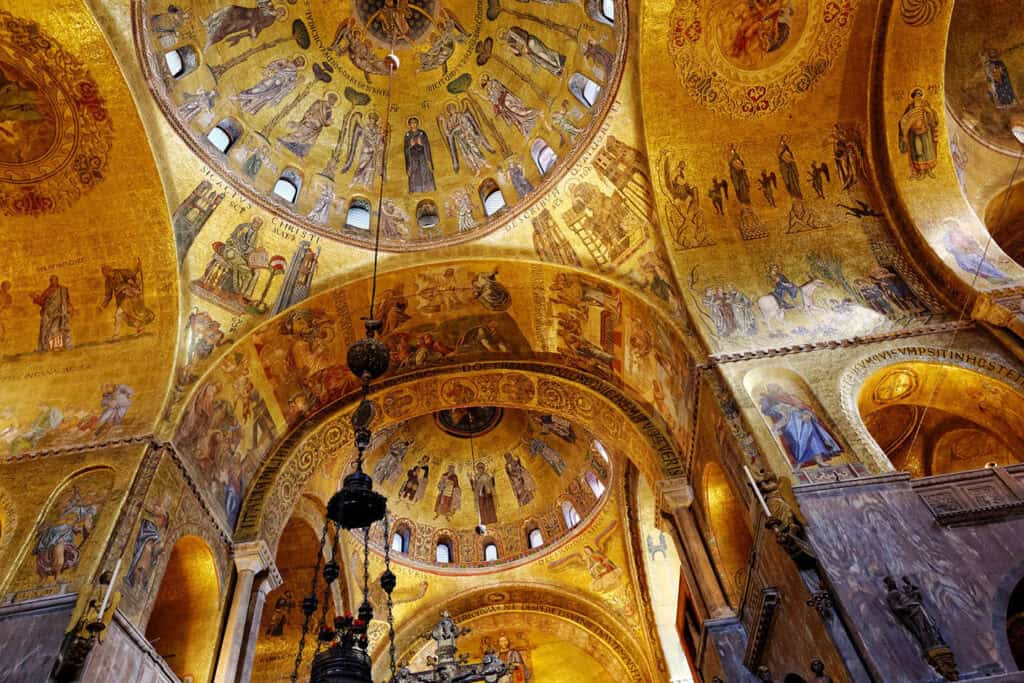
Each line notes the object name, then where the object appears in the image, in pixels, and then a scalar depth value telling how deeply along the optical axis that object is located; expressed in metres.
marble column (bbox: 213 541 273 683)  10.09
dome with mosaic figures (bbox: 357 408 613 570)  18.64
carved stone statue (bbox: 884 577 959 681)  6.61
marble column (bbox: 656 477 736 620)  10.79
